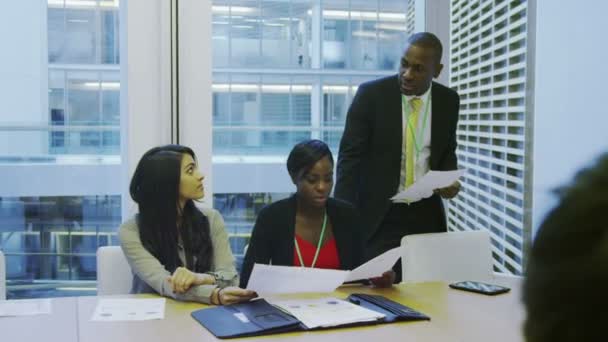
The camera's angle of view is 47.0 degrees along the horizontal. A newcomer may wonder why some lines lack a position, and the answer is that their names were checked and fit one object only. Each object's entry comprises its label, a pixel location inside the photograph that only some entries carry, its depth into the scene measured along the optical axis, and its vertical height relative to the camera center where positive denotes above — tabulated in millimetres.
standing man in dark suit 3270 -108
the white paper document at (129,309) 2115 -579
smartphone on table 2475 -580
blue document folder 1973 -572
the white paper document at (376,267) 2324 -475
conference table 1943 -587
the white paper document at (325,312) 2053 -571
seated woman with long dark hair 2602 -396
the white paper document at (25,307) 2162 -581
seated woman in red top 2871 -423
